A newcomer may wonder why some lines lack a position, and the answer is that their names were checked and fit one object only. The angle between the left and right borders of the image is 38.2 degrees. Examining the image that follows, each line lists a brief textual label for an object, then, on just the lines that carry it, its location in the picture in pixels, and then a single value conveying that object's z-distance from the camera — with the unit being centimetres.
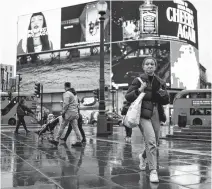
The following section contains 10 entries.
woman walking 409
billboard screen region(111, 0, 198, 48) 5494
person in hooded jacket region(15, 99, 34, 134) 1430
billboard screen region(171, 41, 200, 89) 5468
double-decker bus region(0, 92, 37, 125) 2933
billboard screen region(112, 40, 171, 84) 5375
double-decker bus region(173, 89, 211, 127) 2033
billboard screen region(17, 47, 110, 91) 5916
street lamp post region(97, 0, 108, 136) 1259
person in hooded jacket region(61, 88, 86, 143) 961
